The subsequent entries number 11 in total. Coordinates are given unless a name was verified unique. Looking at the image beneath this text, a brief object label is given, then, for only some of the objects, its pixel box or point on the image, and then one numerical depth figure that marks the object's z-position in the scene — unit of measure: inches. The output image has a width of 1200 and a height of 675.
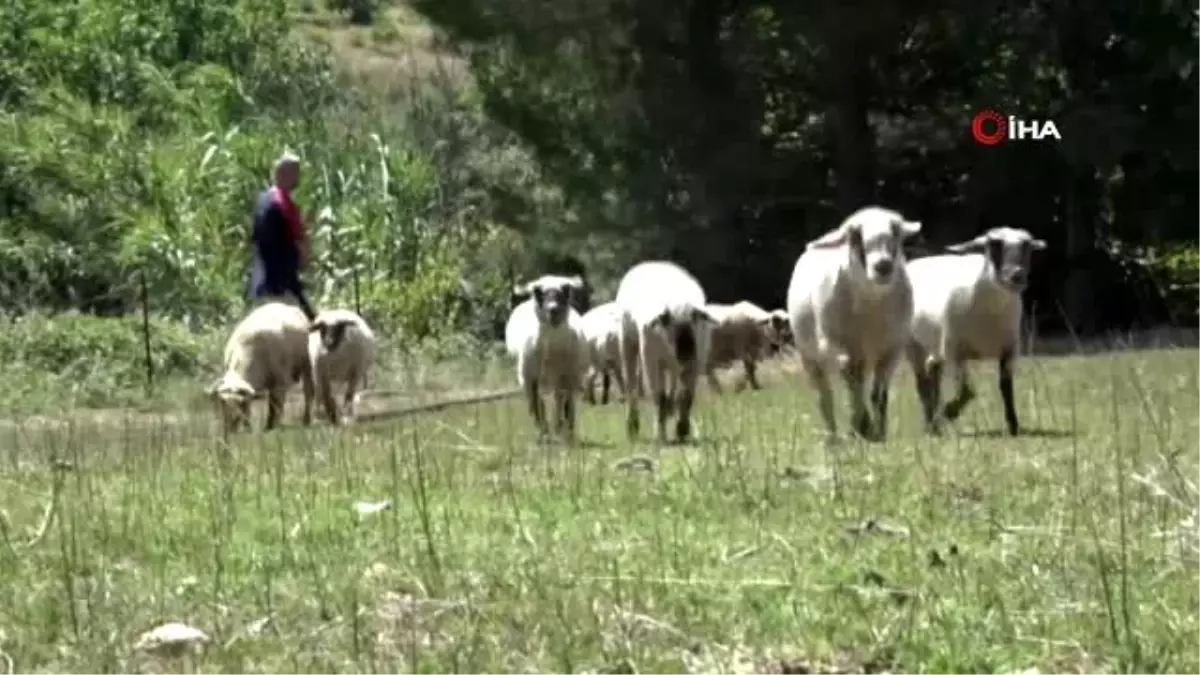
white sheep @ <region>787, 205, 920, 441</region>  589.3
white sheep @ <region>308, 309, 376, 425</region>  765.3
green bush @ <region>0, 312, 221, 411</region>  943.7
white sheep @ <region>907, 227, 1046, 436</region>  647.1
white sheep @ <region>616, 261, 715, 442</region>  647.1
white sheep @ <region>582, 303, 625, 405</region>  888.9
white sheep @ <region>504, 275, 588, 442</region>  663.1
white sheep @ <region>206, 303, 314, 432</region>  757.3
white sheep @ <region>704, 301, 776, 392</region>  976.9
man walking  765.3
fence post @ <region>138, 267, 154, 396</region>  957.4
